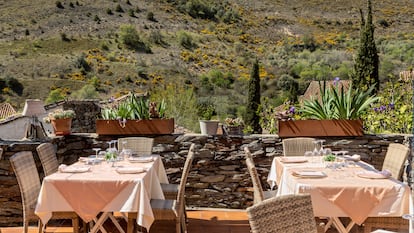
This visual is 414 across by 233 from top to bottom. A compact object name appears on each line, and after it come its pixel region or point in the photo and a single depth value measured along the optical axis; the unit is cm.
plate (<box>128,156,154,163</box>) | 412
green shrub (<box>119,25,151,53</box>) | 3183
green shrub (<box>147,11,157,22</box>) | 3591
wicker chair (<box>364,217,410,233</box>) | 319
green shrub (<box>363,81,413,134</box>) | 564
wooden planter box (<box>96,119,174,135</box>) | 512
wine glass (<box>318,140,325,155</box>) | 418
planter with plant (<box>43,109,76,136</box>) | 507
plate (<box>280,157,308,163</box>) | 407
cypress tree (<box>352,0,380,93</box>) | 1706
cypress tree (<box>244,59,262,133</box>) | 1867
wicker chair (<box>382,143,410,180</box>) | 384
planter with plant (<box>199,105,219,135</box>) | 512
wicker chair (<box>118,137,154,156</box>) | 486
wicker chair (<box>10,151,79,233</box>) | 350
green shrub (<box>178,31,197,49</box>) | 3256
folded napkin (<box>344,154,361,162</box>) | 414
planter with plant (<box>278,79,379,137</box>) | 502
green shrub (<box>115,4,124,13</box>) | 3528
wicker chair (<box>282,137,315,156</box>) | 473
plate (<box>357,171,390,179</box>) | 333
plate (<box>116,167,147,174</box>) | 355
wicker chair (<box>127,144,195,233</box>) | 358
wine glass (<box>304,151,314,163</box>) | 413
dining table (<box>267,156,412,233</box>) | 310
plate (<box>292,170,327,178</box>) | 336
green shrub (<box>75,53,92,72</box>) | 2865
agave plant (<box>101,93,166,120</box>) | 521
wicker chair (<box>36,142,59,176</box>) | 409
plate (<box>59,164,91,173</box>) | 359
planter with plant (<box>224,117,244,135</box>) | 515
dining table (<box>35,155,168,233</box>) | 333
